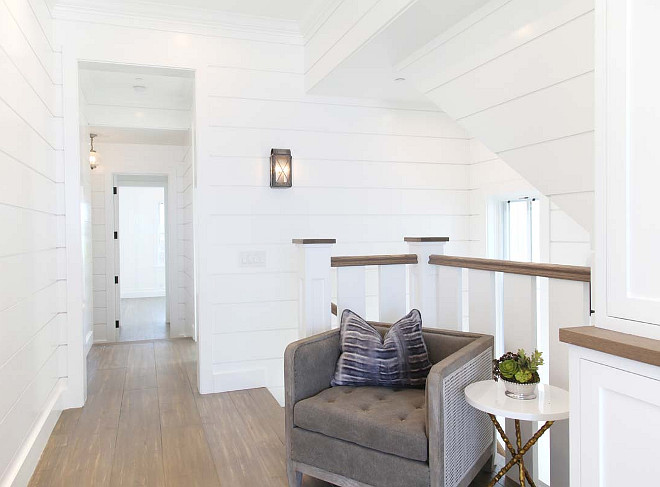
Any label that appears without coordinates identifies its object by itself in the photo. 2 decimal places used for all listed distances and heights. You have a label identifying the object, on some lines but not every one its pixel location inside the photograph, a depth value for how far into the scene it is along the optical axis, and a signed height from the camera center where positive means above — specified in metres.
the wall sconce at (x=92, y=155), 6.21 +0.98
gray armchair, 2.13 -0.81
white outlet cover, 4.23 -0.19
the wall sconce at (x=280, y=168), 4.21 +0.53
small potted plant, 2.12 -0.57
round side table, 1.98 -0.67
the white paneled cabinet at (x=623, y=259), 1.22 -0.07
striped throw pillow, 2.67 -0.63
